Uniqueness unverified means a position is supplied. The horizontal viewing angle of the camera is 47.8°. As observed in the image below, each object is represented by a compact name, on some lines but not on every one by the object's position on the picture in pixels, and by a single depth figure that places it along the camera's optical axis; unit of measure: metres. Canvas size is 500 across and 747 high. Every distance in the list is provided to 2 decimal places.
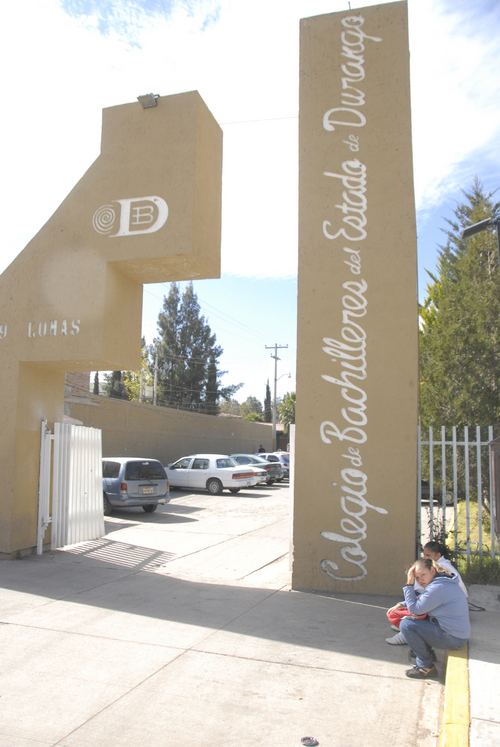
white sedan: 22.59
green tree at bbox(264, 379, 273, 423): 86.81
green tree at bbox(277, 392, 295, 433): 66.44
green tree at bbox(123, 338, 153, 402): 50.53
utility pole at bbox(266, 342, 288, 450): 57.90
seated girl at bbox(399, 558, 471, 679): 4.79
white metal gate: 9.72
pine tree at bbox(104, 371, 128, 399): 55.75
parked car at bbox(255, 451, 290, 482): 31.73
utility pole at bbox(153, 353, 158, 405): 46.41
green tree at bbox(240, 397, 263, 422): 98.03
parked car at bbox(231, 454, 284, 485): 27.50
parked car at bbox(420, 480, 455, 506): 17.38
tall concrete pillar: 7.33
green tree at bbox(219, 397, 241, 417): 84.94
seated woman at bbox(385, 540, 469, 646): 5.28
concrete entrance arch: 8.86
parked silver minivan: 15.45
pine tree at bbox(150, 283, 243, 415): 52.88
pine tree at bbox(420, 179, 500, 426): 12.38
